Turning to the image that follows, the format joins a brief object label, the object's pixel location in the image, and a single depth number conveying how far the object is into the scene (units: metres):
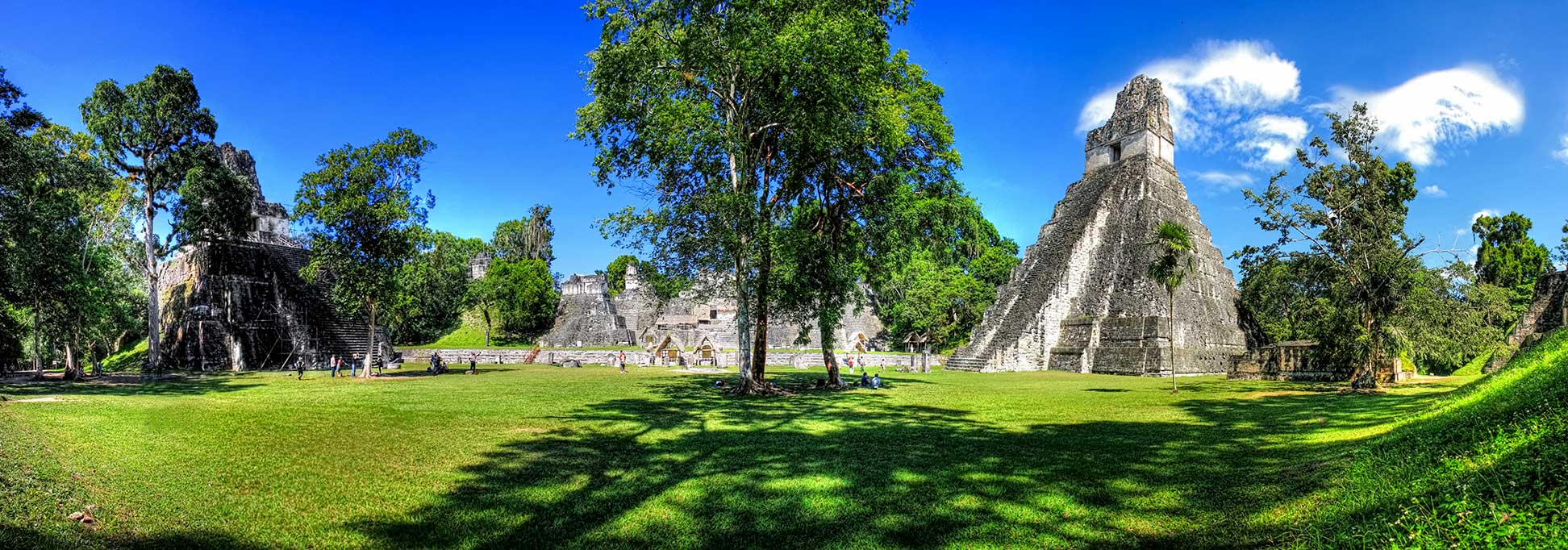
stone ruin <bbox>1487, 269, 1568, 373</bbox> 26.98
